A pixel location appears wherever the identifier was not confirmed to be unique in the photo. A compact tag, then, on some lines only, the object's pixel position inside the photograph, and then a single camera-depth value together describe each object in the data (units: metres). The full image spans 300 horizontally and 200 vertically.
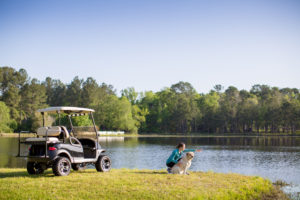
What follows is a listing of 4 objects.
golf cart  10.90
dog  12.69
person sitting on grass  13.09
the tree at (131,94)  125.75
